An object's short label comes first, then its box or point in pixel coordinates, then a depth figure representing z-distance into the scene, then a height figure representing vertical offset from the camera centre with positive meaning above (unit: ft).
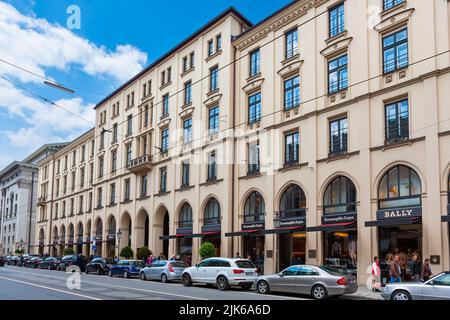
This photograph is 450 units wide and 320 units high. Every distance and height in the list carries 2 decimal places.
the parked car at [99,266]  115.55 -10.67
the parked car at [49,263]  149.38 -13.33
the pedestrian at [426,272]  64.51 -6.43
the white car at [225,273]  72.84 -7.82
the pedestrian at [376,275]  69.00 -7.48
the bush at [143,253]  132.87 -8.61
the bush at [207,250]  102.89 -6.05
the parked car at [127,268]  103.60 -10.13
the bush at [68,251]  180.81 -11.21
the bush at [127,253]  140.05 -9.06
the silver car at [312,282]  59.41 -7.59
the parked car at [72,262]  128.16 -11.41
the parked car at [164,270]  89.25 -9.20
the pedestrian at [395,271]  66.28 -6.50
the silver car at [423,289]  47.55 -6.70
